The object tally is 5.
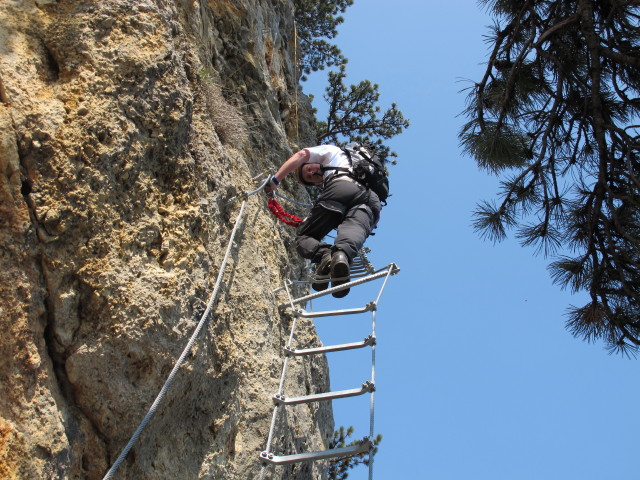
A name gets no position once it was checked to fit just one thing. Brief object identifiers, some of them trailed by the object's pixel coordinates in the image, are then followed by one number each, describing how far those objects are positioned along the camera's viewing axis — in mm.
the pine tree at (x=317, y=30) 13969
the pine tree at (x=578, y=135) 6438
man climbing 5449
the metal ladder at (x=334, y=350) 4215
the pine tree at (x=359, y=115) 13398
